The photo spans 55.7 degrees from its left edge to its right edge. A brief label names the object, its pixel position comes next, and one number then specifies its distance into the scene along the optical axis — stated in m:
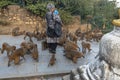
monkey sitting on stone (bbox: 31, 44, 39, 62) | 3.26
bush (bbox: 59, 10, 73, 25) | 5.63
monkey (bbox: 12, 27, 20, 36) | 4.77
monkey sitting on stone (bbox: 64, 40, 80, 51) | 3.30
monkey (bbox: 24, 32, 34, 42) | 4.22
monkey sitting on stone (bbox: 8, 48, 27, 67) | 3.03
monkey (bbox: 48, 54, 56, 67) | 3.14
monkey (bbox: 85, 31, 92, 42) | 4.34
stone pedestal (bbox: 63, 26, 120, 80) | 1.72
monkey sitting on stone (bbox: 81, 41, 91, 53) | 3.58
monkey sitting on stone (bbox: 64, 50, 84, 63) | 3.21
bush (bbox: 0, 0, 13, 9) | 5.64
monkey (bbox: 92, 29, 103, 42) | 4.36
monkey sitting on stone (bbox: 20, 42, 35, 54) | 3.34
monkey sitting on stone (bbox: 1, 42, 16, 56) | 3.26
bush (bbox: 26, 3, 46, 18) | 5.61
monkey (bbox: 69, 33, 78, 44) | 3.93
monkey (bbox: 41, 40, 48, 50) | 3.73
